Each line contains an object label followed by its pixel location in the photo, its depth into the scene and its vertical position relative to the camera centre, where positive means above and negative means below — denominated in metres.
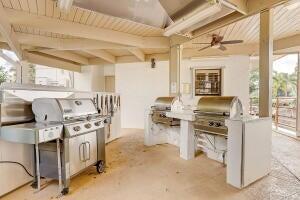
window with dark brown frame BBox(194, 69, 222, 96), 4.62 +0.56
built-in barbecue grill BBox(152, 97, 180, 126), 3.14 -0.34
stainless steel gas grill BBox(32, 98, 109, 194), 1.76 -0.56
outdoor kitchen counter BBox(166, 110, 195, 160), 2.72 -0.82
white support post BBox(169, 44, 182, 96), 3.56 +0.81
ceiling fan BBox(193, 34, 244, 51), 3.22 +1.38
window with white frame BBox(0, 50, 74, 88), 4.26 +1.05
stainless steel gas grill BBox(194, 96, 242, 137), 2.22 -0.28
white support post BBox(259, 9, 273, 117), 2.18 +0.63
